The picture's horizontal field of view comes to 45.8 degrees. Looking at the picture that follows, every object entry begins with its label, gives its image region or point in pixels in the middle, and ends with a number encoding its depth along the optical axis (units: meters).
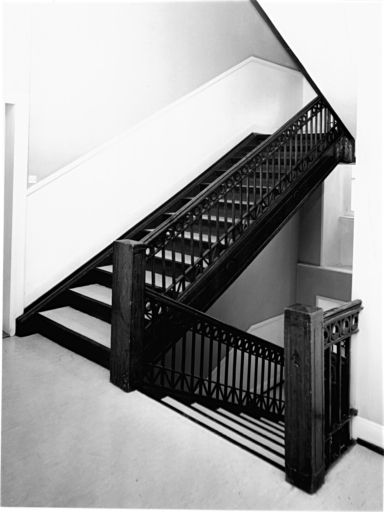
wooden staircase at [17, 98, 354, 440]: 3.57
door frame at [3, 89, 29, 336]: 4.41
